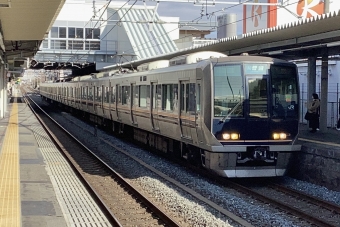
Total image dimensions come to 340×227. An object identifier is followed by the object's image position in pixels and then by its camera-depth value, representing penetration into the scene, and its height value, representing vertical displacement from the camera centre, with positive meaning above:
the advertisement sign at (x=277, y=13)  38.56 +5.09
